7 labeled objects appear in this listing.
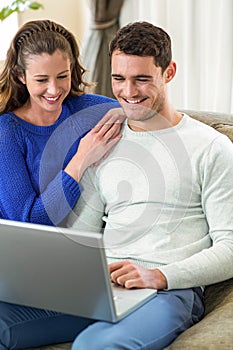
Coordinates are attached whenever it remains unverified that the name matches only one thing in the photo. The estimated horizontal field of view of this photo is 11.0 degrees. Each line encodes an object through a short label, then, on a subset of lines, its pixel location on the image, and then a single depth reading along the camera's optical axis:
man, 2.94
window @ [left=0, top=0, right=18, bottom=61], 5.95
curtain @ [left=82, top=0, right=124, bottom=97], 5.70
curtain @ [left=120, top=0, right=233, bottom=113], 5.09
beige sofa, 2.62
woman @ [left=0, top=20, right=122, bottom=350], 3.33
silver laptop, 2.45
